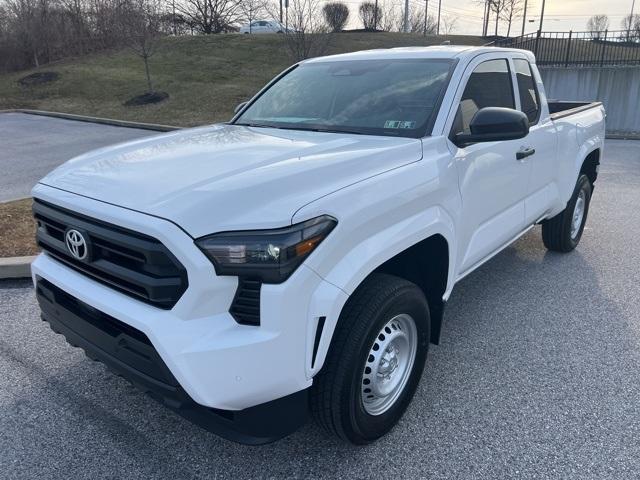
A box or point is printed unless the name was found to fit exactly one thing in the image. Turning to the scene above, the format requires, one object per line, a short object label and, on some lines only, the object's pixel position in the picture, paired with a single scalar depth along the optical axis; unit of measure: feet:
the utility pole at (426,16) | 145.48
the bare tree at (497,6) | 136.63
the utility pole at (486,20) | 148.36
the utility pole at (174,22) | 118.70
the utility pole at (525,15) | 133.23
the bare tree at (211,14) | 121.80
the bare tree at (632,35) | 55.31
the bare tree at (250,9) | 120.96
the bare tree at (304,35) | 52.75
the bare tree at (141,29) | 59.52
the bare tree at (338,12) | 103.09
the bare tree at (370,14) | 142.08
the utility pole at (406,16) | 131.54
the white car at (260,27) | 130.00
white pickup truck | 6.56
